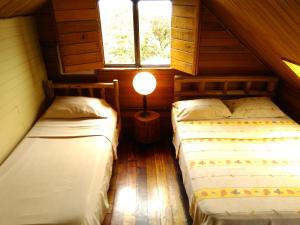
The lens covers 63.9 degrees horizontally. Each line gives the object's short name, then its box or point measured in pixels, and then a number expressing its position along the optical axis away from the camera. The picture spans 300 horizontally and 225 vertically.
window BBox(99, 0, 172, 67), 3.10
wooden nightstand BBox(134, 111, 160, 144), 3.20
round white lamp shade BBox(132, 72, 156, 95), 3.08
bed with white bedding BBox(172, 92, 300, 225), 1.63
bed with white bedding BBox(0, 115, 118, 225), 1.62
